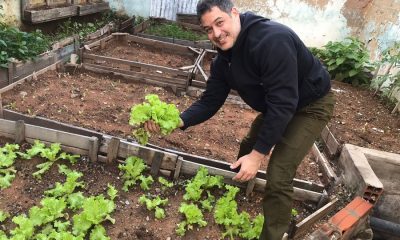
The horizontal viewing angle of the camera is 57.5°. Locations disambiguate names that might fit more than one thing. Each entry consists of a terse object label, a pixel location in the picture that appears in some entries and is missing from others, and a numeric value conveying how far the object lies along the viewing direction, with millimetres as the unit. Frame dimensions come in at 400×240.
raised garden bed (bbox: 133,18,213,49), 9922
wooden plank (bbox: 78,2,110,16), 9719
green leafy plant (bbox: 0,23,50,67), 6166
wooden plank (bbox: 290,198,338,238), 3576
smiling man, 2682
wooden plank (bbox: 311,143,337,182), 4738
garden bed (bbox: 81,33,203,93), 7184
